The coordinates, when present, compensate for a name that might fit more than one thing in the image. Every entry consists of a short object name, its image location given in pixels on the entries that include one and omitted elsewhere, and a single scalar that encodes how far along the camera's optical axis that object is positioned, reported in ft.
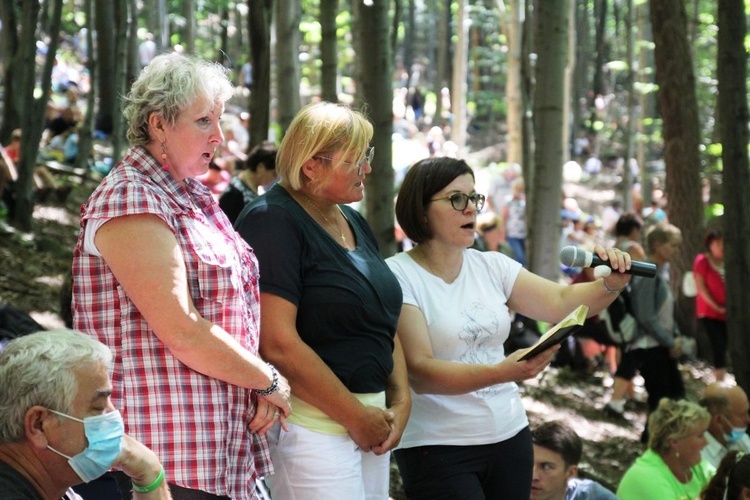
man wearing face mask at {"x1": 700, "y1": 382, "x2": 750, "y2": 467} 20.22
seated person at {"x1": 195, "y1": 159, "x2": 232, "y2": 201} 38.45
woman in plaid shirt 9.31
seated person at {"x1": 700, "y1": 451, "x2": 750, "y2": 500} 13.74
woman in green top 17.29
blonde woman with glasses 10.70
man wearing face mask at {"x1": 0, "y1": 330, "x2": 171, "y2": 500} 8.02
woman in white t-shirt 12.26
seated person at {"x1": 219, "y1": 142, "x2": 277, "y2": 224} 21.95
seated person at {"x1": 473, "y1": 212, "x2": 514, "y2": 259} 37.14
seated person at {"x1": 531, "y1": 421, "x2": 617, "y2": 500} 15.53
